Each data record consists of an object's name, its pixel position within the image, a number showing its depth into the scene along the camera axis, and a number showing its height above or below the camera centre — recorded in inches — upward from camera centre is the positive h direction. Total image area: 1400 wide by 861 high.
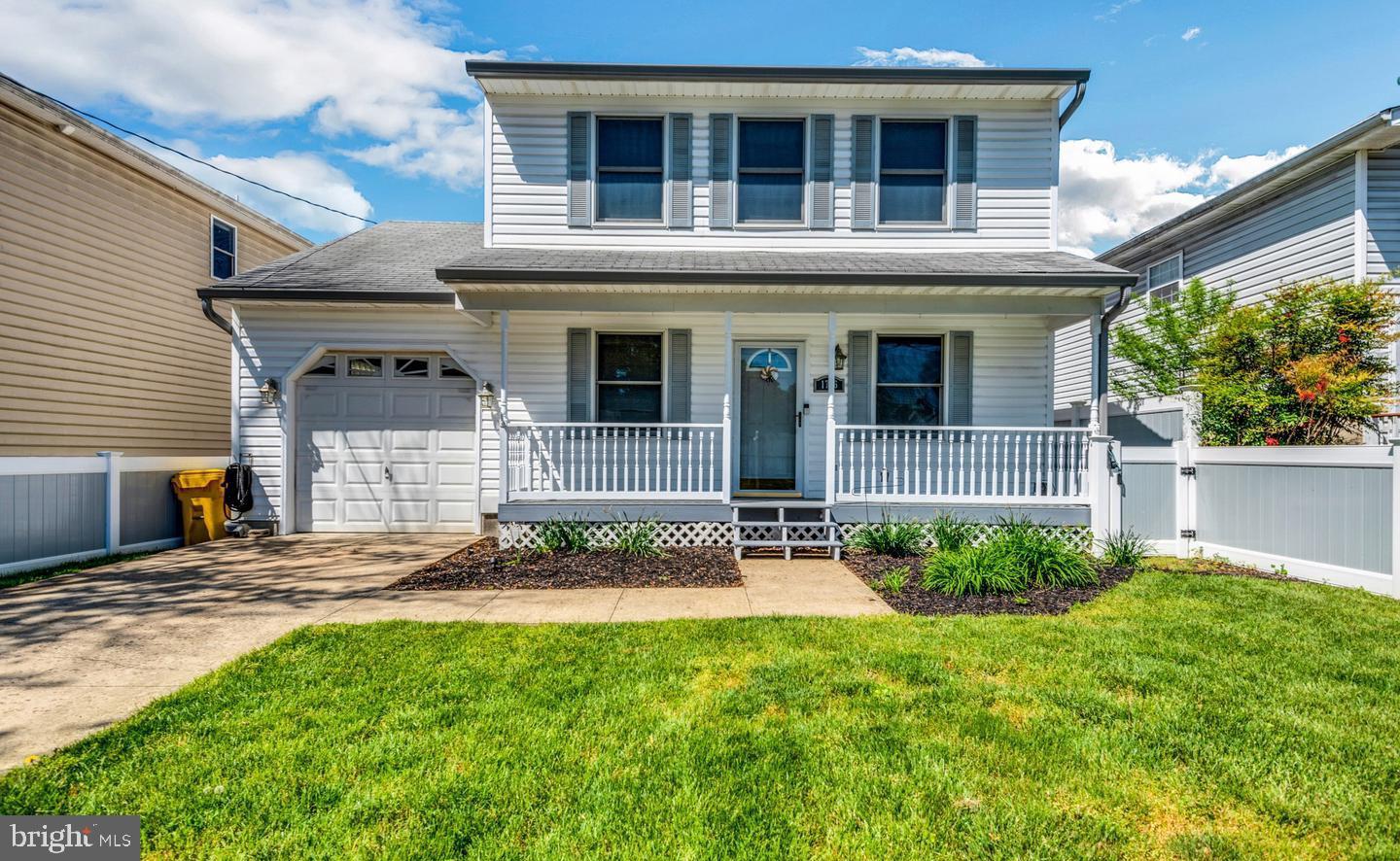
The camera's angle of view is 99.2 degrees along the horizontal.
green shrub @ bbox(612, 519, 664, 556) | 278.7 -49.6
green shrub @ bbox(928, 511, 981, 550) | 272.5 -44.4
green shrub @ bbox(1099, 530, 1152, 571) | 256.2 -49.6
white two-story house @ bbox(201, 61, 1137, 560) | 331.3 +61.3
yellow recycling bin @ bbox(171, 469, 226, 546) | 323.9 -39.5
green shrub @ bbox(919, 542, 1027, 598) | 211.5 -49.6
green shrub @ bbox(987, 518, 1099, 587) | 222.4 -46.7
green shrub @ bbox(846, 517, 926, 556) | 276.7 -48.3
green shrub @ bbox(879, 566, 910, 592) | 218.4 -54.2
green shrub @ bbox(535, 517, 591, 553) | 281.7 -49.2
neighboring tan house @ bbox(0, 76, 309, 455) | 327.3 +85.1
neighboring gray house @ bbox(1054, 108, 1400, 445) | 321.1 +132.7
